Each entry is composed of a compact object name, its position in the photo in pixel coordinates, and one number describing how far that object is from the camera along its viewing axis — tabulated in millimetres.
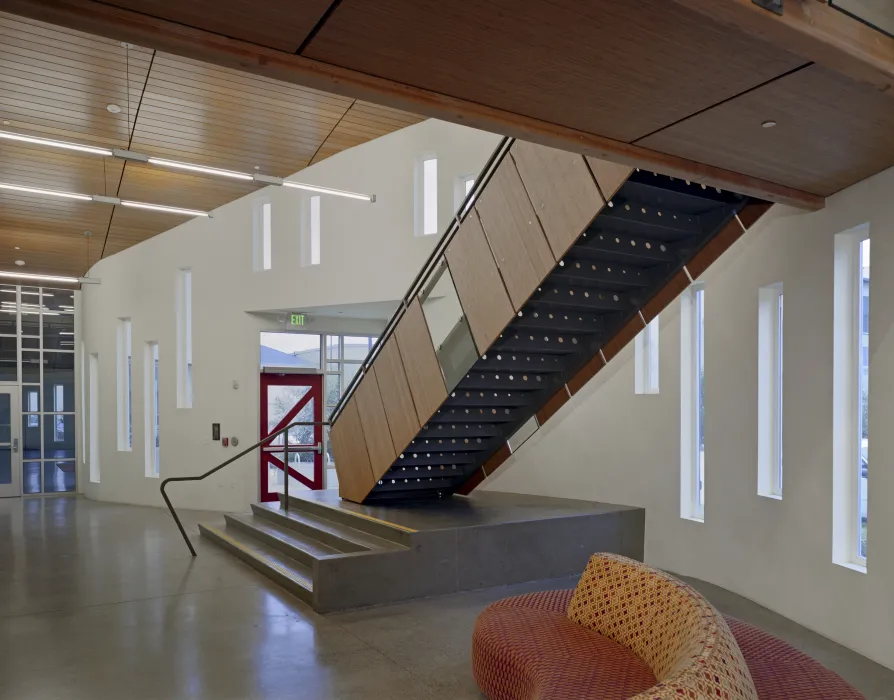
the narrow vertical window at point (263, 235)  12688
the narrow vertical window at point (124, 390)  15102
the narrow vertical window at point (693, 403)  7191
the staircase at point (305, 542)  6289
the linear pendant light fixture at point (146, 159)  7316
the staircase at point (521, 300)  5309
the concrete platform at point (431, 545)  6344
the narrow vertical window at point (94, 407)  16344
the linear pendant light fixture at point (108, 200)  8848
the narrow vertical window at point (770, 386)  6129
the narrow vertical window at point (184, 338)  13578
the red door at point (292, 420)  12758
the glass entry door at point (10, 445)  16031
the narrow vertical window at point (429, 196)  10516
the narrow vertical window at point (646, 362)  7820
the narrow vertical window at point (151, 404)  14227
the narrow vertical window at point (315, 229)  11883
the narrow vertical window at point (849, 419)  5078
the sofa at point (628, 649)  2525
